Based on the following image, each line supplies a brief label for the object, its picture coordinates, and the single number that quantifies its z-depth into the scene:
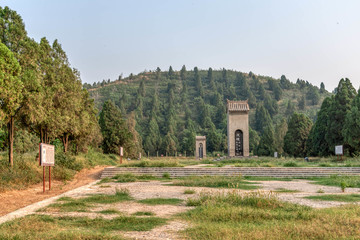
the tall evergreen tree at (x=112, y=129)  38.31
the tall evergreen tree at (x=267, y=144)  53.12
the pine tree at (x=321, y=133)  36.47
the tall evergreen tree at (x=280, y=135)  54.43
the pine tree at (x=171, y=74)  151.12
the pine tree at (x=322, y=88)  132.23
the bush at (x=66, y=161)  19.49
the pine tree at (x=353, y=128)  30.06
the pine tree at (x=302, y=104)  109.39
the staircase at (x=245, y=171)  19.48
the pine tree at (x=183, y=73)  149.75
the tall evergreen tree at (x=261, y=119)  87.38
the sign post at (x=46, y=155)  11.68
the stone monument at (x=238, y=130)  35.59
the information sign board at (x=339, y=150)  24.22
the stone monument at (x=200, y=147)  45.91
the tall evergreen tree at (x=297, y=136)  44.09
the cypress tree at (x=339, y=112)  34.38
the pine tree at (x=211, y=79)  134.15
